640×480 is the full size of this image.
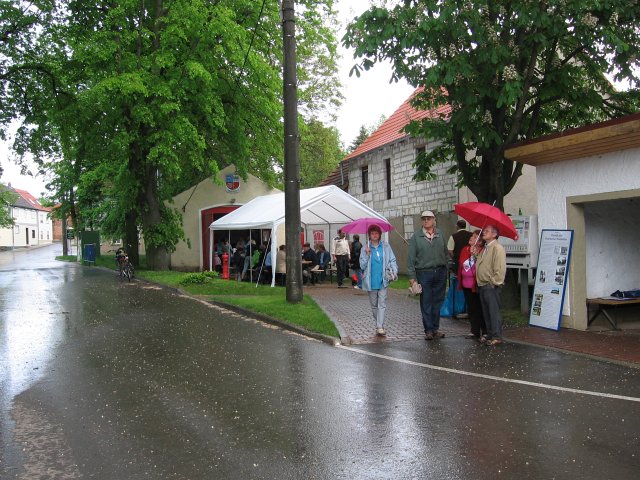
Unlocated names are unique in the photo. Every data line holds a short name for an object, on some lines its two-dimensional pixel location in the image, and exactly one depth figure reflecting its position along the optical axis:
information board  9.91
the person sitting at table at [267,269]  18.94
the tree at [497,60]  10.17
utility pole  12.72
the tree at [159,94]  20.52
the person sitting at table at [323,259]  20.34
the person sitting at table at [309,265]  19.67
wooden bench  9.84
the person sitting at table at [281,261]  18.14
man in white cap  9.13
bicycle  22.22
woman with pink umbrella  9.35
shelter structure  9.04
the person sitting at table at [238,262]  21.69
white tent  17.92
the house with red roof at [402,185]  19.33
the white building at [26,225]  81.75
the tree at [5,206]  66.44
